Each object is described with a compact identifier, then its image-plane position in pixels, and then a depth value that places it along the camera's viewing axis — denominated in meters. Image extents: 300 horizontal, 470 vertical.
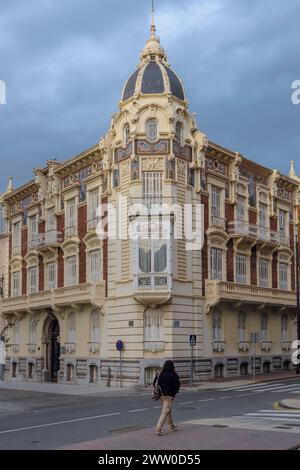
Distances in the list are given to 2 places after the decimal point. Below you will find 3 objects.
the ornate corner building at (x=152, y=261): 35.34
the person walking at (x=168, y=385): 15.68
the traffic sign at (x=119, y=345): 34.84
